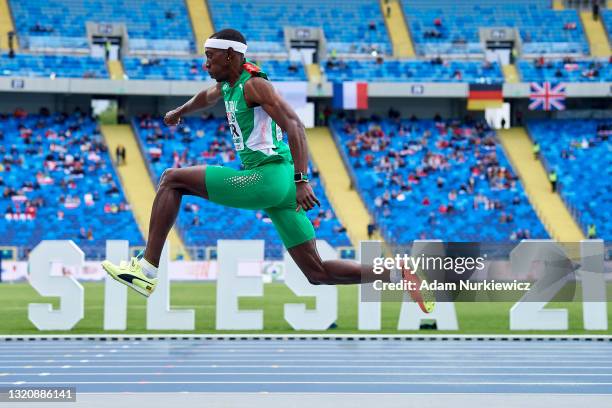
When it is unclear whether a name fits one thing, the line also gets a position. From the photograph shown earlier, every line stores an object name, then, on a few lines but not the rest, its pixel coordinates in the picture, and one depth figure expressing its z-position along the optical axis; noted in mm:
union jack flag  45469
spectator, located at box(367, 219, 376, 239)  37969
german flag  45844
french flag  44906
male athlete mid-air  6543
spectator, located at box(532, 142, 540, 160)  44188
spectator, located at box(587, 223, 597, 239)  38250
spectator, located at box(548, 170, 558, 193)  41938
